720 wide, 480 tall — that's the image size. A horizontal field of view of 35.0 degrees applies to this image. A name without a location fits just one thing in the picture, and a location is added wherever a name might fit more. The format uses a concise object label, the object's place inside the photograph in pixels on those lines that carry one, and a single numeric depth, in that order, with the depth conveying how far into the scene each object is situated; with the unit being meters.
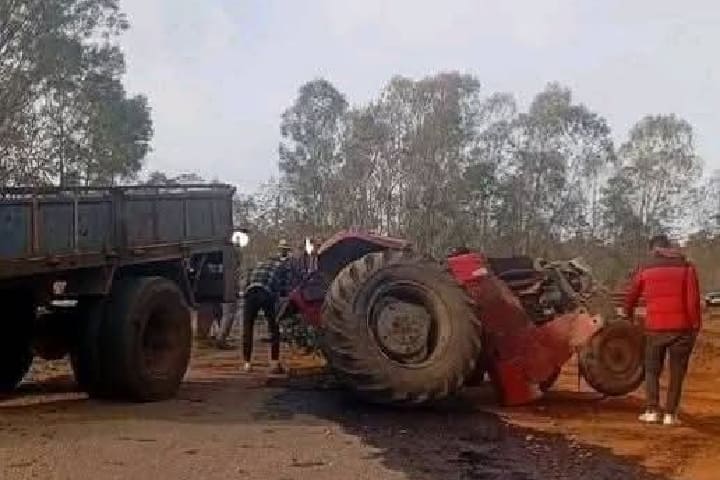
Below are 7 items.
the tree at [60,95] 30.73
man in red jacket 9.77
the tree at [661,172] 40.38
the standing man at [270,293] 12.98
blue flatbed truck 8.81
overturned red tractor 9.77
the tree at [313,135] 37.12
